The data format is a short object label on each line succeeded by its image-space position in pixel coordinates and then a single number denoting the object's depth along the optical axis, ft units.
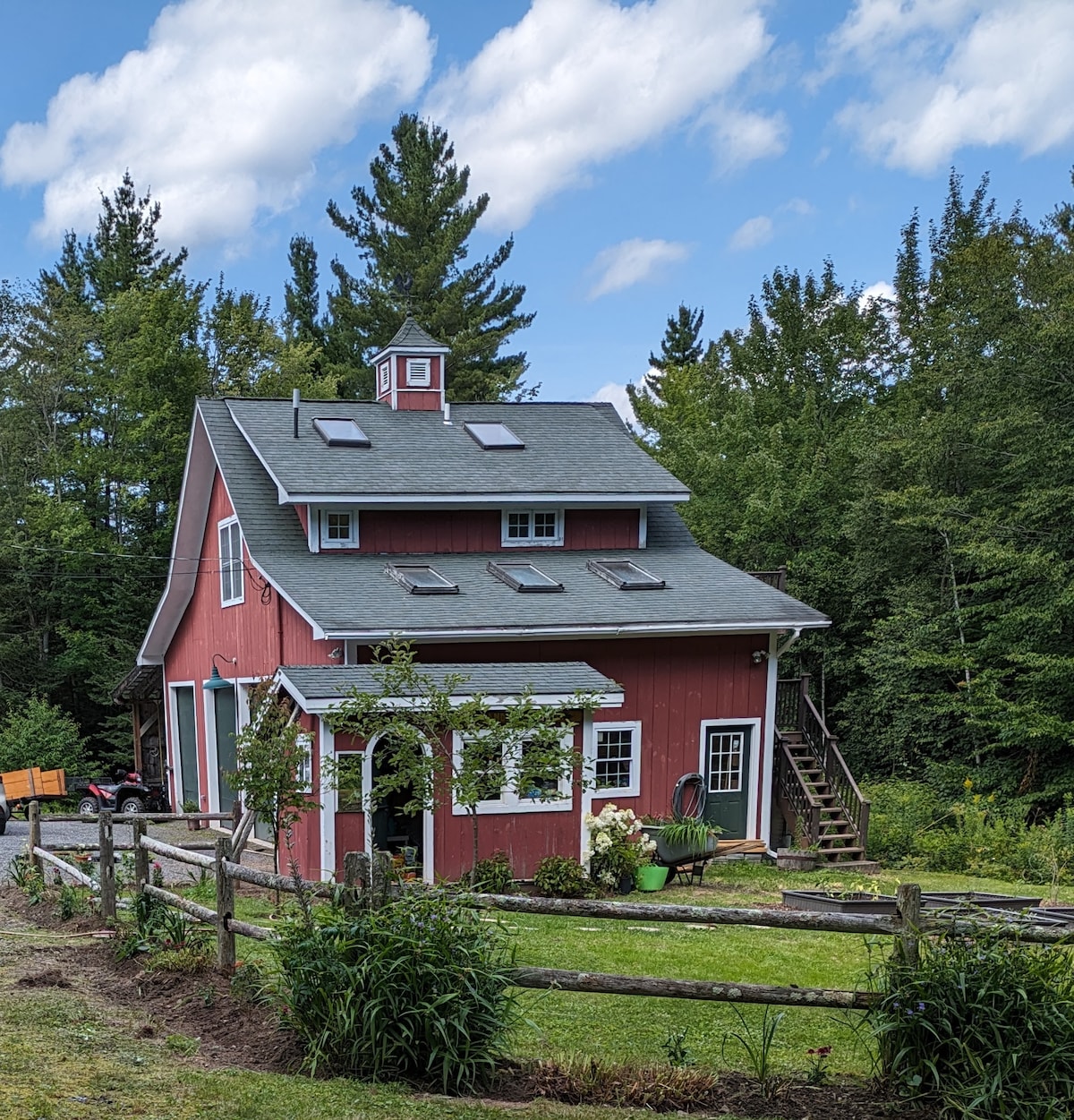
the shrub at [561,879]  47.26
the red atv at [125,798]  73.31
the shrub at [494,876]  45.86
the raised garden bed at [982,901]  36.21
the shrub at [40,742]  88.63
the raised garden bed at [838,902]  37.17
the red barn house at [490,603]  51.49
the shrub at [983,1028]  17.88
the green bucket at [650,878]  50.26
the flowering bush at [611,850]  49.06
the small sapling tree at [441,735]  38.14
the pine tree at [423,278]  129.18
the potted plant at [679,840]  51.06
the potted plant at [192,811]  69.56
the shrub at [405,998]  19.38
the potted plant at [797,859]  56.44
